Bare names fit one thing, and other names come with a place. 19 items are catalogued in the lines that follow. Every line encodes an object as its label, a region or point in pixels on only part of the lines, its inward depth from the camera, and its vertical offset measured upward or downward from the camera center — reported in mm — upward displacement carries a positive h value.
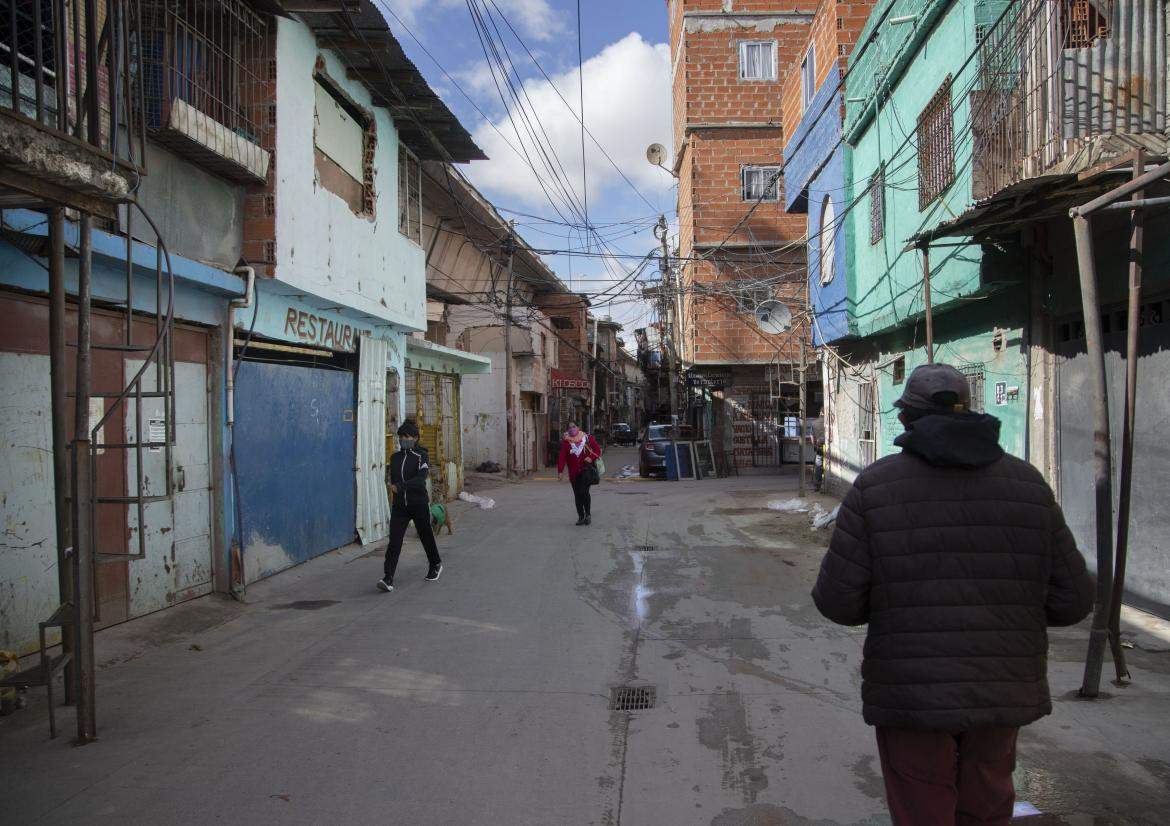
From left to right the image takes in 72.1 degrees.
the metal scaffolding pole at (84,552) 4137 -747
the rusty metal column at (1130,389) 4490 +77
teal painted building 8516 +2472
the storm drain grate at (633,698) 4688 -1761
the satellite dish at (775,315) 19938 +2241
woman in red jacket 12664 -871
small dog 11004 -1541
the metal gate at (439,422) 15195 -318
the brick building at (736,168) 24547 +7302
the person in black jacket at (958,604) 2291 -585
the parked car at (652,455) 24578 -1521
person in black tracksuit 8070 -897
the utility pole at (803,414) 16028 -199
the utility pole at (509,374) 22047 +973
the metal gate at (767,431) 26234 -877
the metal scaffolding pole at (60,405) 4273 +20
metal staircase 3988 +575
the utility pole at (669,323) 24969 +3456
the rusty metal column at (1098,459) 4484 -321
